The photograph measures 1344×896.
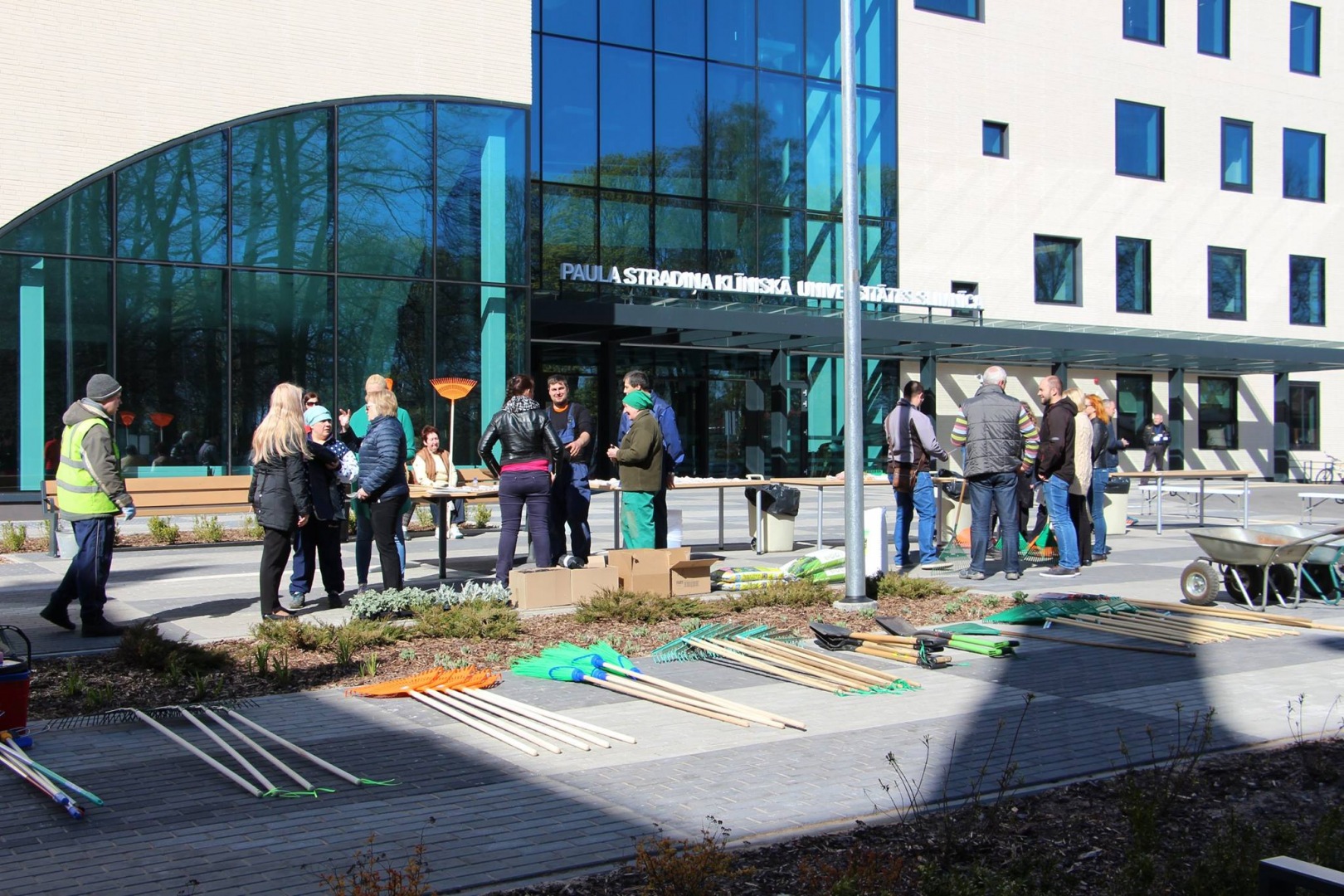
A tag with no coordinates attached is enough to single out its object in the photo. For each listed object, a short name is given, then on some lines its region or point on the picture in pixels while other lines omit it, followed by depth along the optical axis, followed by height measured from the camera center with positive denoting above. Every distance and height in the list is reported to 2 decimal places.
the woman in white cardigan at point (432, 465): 16.69 -0.31
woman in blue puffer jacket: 10.61 -0.28
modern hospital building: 22.56 +5.51
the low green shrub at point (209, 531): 17.17 -1.23
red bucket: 5.83 -1.18
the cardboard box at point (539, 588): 10.49 -1.23
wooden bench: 17.27 -0.74
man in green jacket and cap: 11.80 -0.23
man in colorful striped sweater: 12.48 -0.15
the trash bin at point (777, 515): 15.29 -0.90
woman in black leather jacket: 10.91 -0.17
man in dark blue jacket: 12.12 -0.10
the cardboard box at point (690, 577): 11.31 -1.23
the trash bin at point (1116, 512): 18.20 -1.02
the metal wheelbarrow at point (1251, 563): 10.41 -1.03
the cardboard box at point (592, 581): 10.72 -1.20
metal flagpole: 10.43 +0.56
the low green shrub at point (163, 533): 16.92 -1.22
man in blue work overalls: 12.10 -0.29
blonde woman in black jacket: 9.98 -0.35
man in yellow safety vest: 9.34 -0.45
